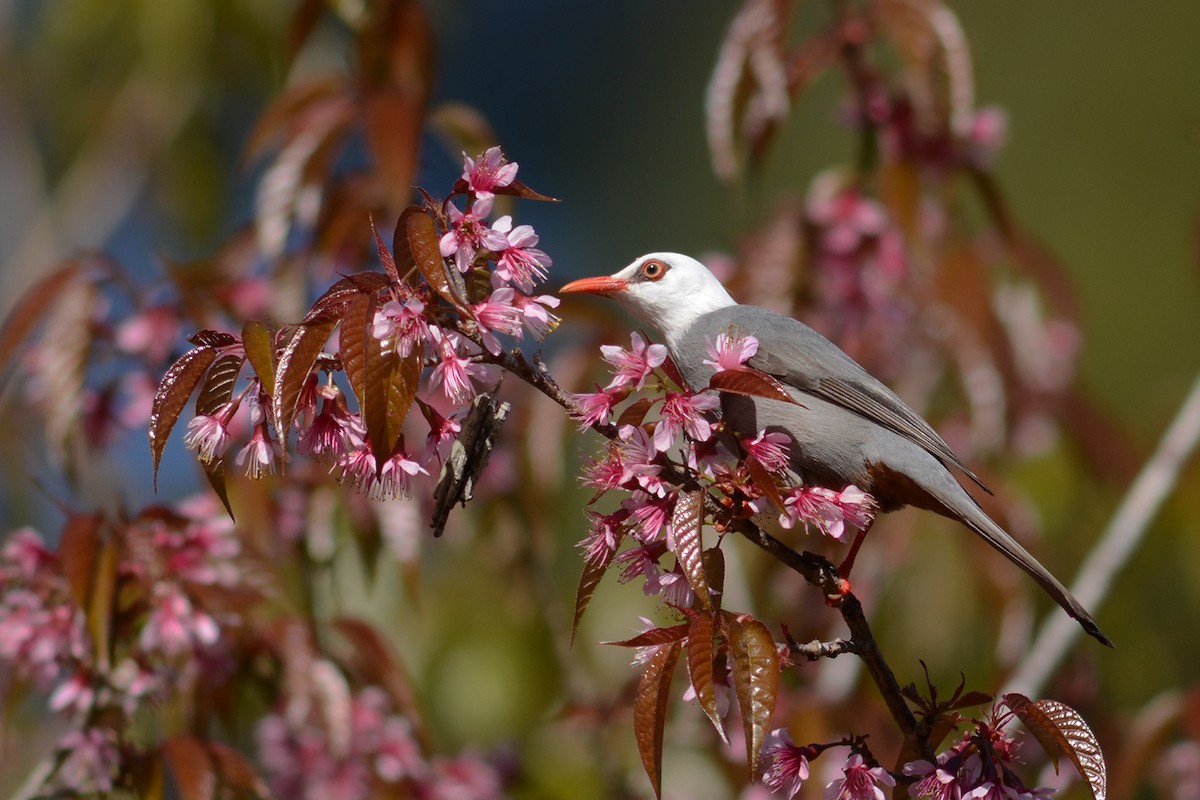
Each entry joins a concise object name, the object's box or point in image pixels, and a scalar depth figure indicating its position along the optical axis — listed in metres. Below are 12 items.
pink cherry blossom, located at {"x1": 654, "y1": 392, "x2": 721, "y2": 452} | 4.17
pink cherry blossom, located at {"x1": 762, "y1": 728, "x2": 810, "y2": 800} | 4.28
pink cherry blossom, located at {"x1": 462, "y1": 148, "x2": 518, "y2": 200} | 4.16
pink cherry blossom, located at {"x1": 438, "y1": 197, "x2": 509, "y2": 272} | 4.08
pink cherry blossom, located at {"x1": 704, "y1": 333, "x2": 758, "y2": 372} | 4.48
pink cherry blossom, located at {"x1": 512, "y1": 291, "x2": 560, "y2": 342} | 4.09
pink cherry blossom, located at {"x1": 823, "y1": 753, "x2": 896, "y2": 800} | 4.04
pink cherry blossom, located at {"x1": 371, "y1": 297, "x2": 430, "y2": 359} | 3.73
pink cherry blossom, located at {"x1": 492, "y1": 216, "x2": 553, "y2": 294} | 4.13
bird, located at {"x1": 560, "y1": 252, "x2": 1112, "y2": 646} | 5.92
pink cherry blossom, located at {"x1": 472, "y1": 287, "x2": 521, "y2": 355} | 4.01
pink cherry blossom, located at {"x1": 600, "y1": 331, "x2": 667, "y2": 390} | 4.26
